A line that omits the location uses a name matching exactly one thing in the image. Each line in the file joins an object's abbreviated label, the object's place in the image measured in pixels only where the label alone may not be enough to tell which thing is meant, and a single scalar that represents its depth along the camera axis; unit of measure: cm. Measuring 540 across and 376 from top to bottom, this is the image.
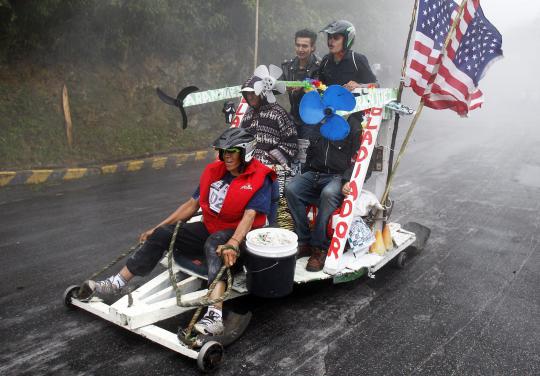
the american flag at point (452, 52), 514
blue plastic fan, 458
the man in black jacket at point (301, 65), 638
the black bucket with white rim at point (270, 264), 404
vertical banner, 484
